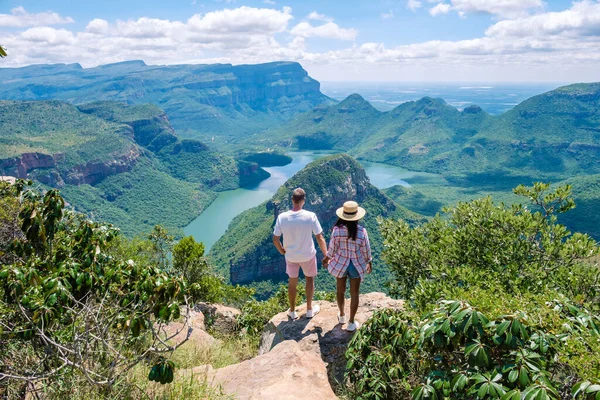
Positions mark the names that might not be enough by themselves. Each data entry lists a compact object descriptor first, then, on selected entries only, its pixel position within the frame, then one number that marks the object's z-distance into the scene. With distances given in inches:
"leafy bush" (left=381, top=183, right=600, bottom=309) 235.0
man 242.1
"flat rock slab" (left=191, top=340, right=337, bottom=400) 174.9
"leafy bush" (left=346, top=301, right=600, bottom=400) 112.0
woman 235.6
